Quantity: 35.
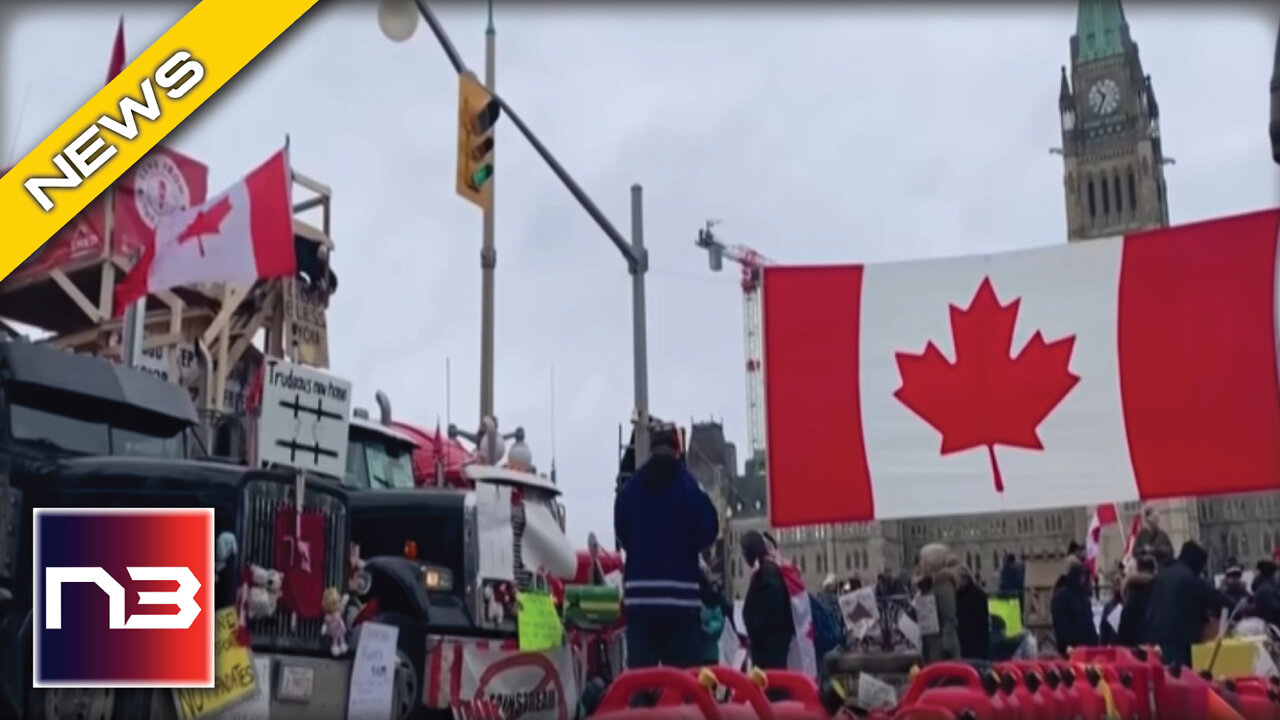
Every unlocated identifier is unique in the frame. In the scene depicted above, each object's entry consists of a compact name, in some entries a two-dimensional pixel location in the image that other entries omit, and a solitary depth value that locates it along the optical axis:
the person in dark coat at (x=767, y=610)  11.03
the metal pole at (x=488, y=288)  17.28
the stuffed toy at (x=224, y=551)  8.62
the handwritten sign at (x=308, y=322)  20.33
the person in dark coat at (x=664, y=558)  9.31
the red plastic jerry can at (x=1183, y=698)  8.45
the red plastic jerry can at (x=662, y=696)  5.68
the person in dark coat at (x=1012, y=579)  22.45
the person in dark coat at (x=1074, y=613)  14.41
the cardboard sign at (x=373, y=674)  9.60
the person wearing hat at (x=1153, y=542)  14.83
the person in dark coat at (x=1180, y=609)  10.73
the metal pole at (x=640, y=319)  12.80
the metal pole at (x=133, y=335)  12.28
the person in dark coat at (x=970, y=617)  12.02
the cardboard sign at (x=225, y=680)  8.23
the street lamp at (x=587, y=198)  13.30
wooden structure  20.50
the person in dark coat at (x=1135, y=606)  12.91
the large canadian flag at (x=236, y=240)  13.34
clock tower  126.81
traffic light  14.01
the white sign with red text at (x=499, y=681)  10.45
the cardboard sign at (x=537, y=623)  11.18
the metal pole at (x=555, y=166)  13.84
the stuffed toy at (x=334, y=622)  9.48
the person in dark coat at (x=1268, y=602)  14.25
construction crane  123.00
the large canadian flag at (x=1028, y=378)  10.06
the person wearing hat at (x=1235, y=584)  16.53
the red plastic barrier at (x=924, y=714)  6.52
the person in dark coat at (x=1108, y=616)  16.52
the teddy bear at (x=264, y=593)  8.80
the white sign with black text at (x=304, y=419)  9.15
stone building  113.44
